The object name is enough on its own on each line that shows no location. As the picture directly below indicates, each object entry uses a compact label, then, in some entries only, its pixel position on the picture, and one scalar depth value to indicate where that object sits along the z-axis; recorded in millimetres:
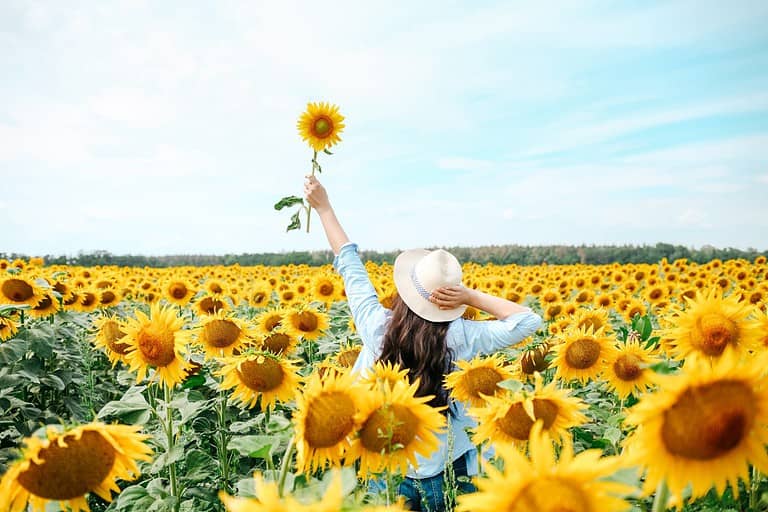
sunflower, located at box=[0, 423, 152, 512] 1620
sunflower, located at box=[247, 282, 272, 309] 8922
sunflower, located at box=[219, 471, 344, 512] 974
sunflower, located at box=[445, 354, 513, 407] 2777
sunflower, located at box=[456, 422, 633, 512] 1105
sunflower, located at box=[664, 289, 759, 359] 2557
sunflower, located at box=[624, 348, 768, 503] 1286
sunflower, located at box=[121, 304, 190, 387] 2889
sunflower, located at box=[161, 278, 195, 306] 8211
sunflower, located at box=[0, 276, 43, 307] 5888
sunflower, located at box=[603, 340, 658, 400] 3512
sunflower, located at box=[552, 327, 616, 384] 3680
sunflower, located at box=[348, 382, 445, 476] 1713
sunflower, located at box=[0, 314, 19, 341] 5624
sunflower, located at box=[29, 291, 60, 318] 6219
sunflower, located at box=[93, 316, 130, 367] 4340
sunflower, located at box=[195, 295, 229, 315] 6309
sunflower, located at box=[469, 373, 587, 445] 1890
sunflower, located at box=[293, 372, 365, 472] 1704
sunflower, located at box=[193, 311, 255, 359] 3859
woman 3430
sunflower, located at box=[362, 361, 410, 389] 1975
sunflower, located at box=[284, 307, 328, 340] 5340
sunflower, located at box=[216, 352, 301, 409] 2800
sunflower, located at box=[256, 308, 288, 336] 5258
